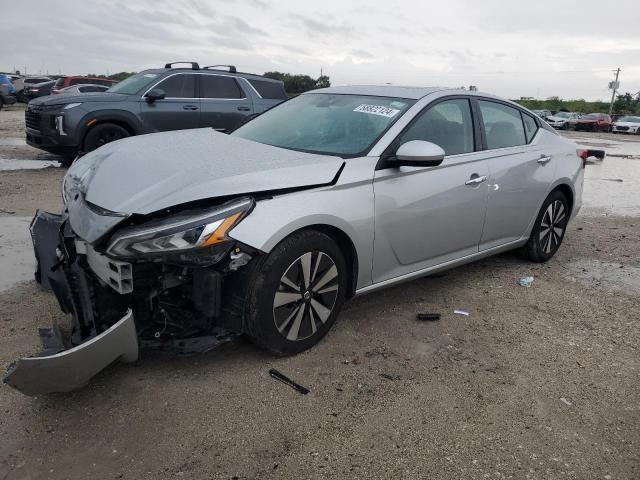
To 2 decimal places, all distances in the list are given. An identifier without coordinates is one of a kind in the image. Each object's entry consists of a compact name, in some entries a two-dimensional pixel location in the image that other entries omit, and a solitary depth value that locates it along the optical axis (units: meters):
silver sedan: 2.74
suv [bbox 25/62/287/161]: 8.88
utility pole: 56.09
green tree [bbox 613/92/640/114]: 57.88
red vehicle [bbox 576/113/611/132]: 37.44
